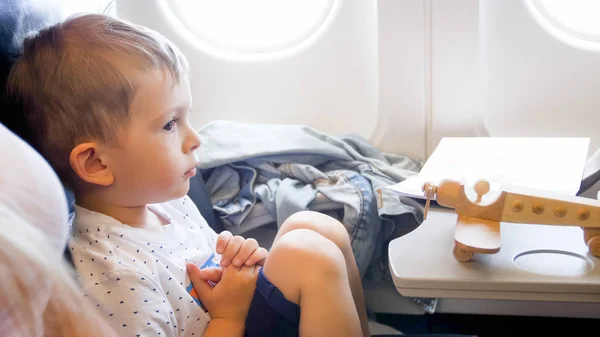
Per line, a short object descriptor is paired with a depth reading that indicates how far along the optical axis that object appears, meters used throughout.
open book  0.87
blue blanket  1.14
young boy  0.74
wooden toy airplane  0.67
